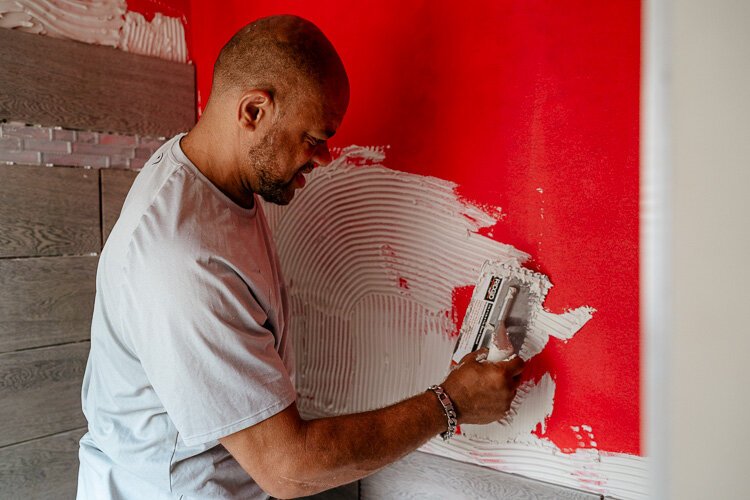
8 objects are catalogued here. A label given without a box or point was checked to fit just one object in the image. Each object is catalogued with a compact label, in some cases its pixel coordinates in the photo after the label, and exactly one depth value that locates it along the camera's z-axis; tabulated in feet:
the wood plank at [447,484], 4.09
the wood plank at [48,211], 4.86
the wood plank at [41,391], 4.90
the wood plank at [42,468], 4.93
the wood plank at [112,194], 5.48
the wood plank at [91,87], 4.87
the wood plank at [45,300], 4.88
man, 2.74
